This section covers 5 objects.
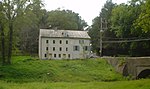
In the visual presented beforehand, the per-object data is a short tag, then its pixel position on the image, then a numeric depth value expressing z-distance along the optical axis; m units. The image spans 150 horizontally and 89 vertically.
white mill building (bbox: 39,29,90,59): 75.75
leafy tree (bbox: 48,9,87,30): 94.94
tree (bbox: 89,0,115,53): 93.83
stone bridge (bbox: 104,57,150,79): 46.42
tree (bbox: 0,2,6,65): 51.17
